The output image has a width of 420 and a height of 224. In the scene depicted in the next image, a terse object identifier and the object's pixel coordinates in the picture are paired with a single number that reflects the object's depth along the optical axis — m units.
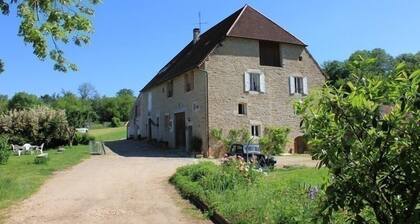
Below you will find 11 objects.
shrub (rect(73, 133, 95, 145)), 45.48
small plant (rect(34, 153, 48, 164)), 24.72
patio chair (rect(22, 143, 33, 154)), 36.13
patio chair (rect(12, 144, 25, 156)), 34.69
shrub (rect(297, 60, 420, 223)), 3.77
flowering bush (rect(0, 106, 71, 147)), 40.97
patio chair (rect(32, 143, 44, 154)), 36.53
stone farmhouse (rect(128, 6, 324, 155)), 32.84
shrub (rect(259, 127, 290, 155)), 32.84
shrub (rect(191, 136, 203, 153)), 32.75
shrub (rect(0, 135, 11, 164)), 25.19
